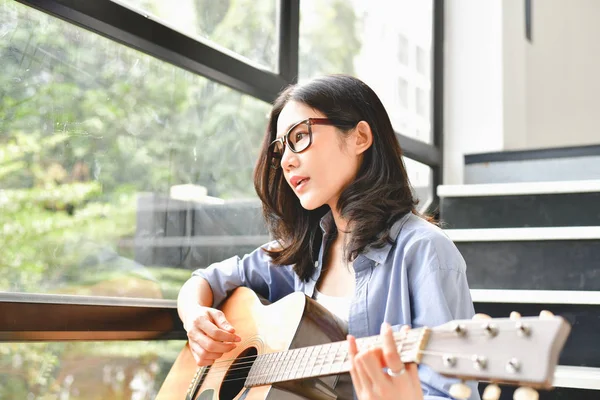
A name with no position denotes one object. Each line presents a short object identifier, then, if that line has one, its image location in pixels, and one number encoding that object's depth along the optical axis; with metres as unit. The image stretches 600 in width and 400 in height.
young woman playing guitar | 1.38
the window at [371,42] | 2.68
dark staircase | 2.18
